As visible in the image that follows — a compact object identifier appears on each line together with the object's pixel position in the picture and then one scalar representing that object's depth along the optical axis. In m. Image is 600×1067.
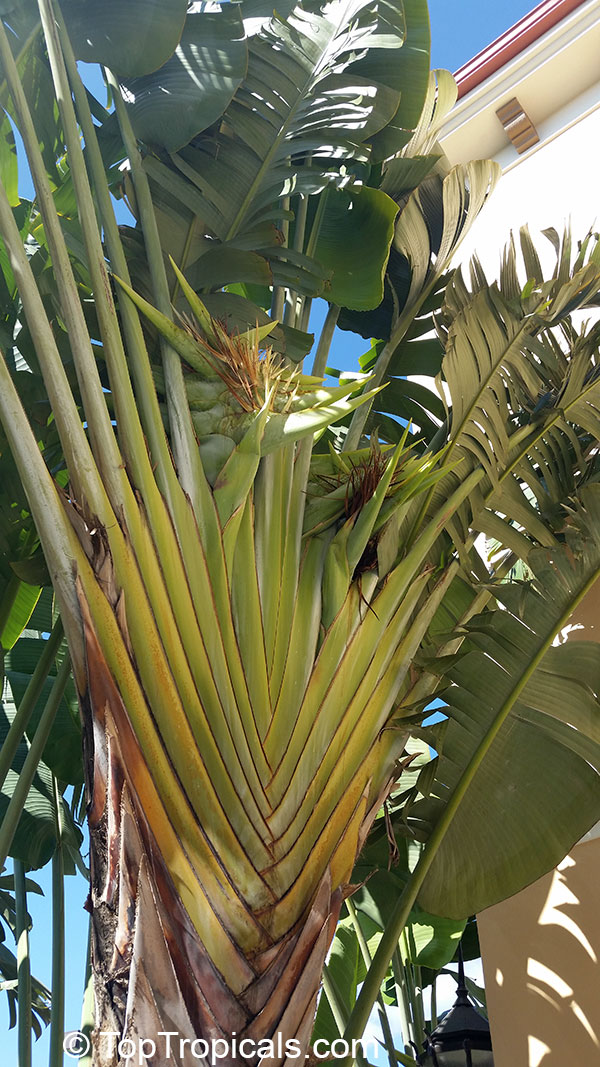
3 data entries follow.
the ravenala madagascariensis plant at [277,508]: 1.21
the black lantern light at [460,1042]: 2.66
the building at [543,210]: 2.41
